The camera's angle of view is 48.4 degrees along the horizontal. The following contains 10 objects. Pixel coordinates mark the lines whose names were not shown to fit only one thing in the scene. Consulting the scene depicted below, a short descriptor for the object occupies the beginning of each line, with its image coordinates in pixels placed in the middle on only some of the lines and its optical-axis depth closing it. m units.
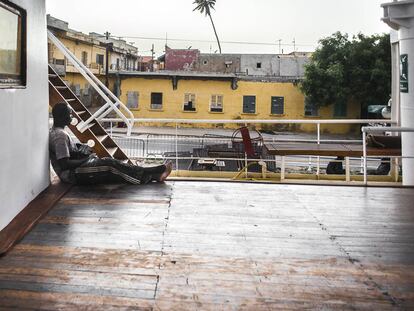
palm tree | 44.56
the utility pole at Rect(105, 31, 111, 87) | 30.12
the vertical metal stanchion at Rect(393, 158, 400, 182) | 7.42
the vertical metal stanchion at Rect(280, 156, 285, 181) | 6.19
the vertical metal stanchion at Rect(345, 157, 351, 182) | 6.65
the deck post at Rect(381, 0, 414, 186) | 6.76
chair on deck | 7.60
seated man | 4.99
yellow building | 29.28
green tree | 26.03
